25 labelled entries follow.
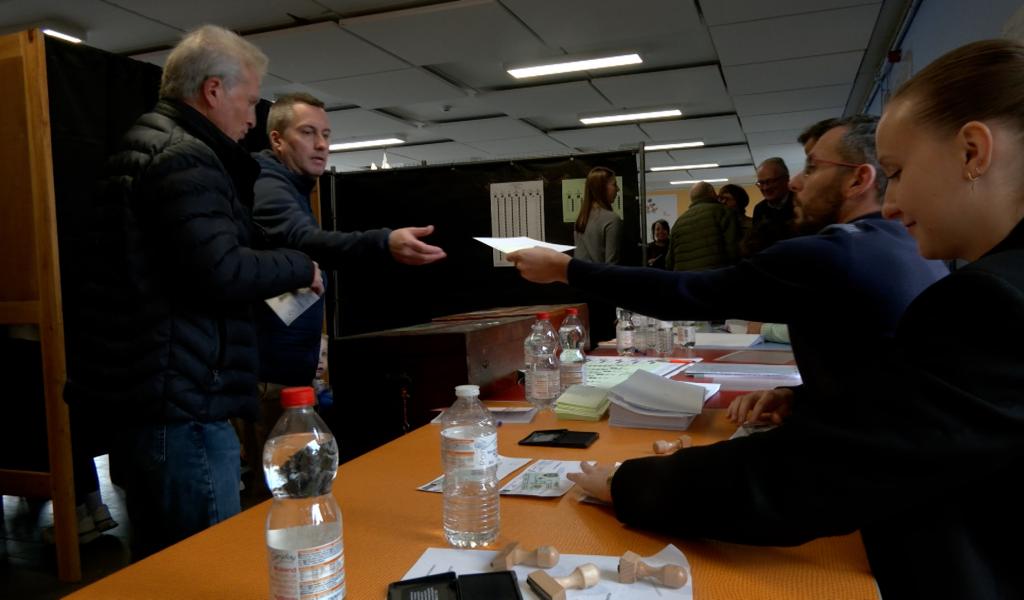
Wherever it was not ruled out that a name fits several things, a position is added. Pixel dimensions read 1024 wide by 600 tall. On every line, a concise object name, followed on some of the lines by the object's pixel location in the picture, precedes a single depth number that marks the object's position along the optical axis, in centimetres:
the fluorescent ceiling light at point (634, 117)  743
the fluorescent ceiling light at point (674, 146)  932
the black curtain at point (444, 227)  388
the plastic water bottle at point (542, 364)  180
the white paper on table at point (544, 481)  110
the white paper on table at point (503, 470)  115
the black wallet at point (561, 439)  137
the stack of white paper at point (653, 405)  149
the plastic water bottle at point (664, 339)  274
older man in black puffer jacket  135
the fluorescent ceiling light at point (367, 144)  808
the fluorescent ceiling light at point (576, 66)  548
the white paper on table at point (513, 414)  162
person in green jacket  495
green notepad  159
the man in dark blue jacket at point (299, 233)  197
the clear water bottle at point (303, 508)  68
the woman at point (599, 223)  371
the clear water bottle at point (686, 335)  282
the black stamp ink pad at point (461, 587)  75
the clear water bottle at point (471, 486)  91
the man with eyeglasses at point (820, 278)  128
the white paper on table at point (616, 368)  202
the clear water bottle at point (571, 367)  196
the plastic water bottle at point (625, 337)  276
